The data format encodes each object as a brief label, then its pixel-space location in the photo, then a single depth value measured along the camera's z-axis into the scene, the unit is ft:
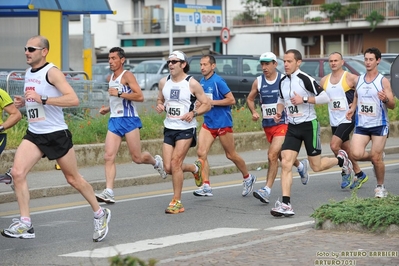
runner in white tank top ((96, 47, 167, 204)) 38.81
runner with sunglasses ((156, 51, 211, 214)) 36.11
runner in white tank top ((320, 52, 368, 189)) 41.63
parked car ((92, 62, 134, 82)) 137.49
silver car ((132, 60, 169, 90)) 133.18
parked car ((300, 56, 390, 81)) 84.38
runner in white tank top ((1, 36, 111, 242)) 28.98
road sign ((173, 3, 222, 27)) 134.21
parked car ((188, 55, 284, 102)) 83.30
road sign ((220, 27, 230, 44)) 119.82
